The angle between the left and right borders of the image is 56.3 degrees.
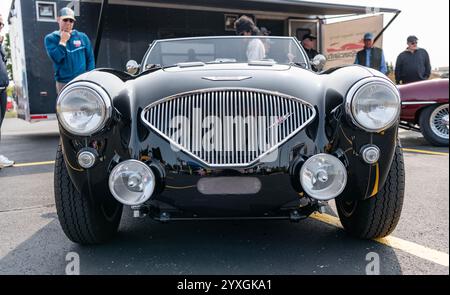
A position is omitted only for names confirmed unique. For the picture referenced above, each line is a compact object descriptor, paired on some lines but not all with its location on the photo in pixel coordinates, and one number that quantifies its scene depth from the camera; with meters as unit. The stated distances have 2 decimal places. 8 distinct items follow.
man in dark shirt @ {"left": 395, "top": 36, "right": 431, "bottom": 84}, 7.57
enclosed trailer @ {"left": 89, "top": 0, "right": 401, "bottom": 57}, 7.89
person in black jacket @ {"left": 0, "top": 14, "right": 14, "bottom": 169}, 5.04
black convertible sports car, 2.09
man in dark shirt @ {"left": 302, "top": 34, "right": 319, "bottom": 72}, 6.45
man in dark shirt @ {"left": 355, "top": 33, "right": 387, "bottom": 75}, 7.21
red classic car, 6.14
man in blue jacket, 4.57
